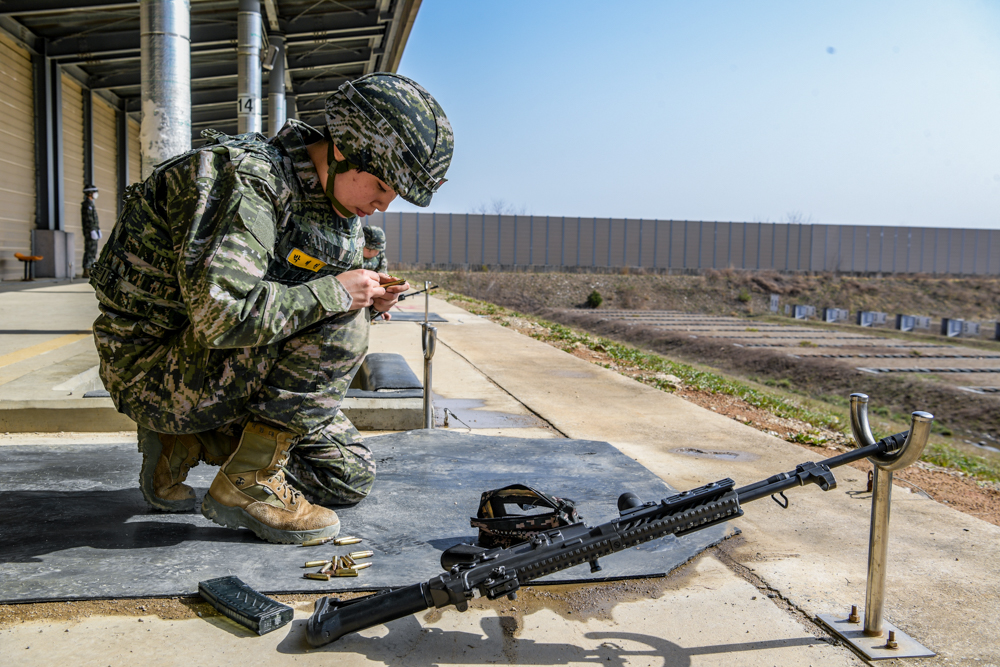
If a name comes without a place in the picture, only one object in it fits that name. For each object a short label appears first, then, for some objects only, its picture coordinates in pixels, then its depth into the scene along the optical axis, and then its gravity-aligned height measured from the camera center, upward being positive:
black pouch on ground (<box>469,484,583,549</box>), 2.36 -0.81
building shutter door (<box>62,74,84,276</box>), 18.53 +2.31
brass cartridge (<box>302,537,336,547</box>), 2.46 -0.93
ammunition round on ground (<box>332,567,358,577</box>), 2.22 -0.93
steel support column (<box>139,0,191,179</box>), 5.54 +1.31
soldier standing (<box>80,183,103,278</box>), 16.05 +0.64
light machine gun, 1.82 -0.70
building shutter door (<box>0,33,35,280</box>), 15.42 +1.97
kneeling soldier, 2.23 -0.10
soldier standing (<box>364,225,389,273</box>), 5.56 +0.10
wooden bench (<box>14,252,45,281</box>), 15.70 -0.24
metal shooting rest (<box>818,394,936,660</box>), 1.88 -0.76
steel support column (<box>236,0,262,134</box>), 10.65 +2.73
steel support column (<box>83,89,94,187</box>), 19.61 +3.00
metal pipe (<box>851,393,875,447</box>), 2.01 -0.39
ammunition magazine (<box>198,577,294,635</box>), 1.91 -0.92
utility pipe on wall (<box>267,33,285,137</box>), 14.24 +3.30
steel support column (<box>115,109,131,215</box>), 22.78 +3.26
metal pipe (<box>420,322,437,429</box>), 3.88 -0.51
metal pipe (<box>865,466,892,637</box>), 1.94 -0.72
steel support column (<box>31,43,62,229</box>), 16.72 +2.33
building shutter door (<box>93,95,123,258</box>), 20.83 +2.60
